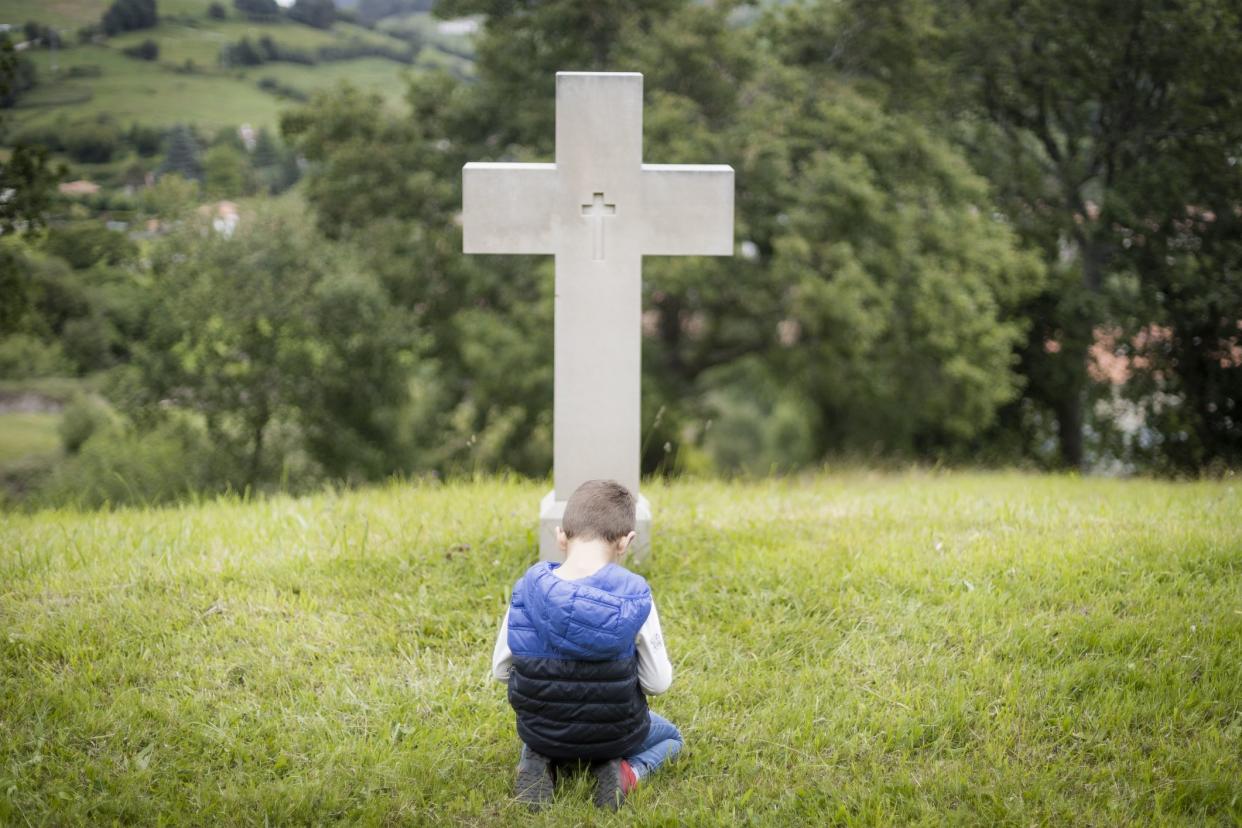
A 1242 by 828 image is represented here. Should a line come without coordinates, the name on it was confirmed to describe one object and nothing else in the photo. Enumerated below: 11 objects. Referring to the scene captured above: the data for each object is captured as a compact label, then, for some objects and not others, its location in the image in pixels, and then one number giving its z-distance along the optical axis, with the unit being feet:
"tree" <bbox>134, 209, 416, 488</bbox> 52.75
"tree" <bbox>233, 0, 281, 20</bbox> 71.61
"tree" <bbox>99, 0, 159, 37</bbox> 60.95
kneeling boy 10.06
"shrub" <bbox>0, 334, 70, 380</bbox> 54.34
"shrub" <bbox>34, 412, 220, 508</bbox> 49.11
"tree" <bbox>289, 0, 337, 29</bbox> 73.61
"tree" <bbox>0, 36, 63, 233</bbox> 39.29
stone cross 15.40
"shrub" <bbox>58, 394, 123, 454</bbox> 54.80
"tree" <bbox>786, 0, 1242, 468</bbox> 51.08
